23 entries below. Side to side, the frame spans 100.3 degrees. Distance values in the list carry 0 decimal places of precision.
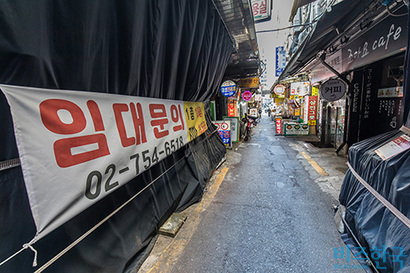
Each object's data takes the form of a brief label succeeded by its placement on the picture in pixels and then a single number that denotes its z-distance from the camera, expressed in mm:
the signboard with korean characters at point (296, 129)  9461
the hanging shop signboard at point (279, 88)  13309
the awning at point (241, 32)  3463
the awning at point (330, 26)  3088
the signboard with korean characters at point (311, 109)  9405
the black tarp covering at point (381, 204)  1418
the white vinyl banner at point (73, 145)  1087
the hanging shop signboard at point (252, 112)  17284
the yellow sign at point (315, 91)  9633
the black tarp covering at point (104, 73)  1097
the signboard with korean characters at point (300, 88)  9688
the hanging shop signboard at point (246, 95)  10016
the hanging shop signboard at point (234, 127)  7738
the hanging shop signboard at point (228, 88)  6824
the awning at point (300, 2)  2965
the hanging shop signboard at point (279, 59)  16100
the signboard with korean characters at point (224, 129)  6820
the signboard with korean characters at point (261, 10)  4812
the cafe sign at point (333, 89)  5398
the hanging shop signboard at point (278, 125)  10210
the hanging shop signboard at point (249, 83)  8836
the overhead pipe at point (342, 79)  5453
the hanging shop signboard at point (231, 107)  8995
